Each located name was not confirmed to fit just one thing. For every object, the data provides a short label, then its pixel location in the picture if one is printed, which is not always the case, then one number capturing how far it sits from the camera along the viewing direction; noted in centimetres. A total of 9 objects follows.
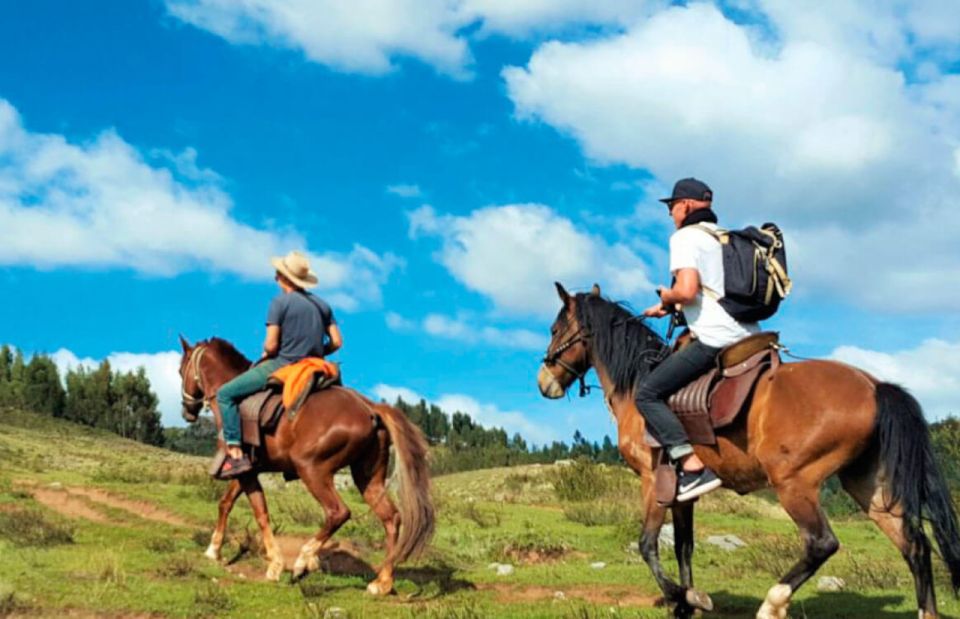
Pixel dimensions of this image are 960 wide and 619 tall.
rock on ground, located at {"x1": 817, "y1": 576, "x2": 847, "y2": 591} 1027
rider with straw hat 1040
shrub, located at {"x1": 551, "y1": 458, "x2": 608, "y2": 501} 2136
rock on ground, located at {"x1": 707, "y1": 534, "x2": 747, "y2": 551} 1410
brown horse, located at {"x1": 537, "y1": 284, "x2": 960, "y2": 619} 675
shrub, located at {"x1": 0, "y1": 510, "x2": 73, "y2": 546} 1165
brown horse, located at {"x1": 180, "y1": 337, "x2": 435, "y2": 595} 964
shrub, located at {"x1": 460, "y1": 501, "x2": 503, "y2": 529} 1591
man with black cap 760
